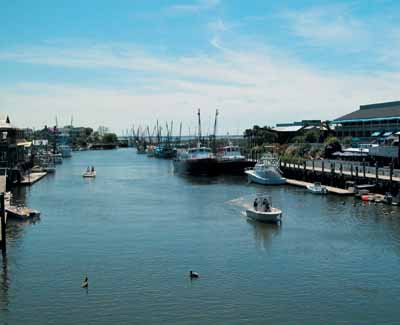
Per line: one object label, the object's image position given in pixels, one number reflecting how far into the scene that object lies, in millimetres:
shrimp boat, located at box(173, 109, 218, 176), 121000
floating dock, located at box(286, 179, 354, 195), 77688
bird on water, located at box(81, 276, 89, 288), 35406
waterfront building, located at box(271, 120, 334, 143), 151800
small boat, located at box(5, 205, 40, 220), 59056
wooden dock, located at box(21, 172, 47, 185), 101144
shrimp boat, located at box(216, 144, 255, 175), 122188
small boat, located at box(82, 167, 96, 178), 119688
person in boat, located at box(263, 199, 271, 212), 57906
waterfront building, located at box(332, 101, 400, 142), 118125
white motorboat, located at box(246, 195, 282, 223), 56125
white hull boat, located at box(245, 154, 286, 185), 97125
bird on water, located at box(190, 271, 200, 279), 36969
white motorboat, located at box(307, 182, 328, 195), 80231
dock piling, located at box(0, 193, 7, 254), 43281
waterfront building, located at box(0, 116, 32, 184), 98000
